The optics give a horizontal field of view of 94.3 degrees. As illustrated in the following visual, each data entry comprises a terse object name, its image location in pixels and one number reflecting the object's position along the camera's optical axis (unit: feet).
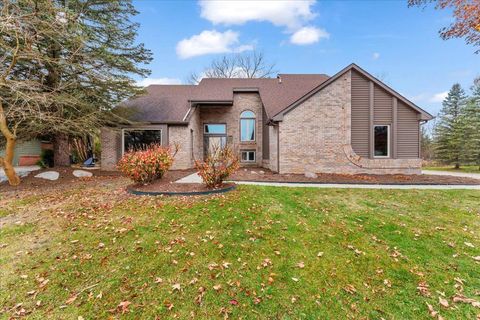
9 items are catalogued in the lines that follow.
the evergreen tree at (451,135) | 66.74
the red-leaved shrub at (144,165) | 24.16
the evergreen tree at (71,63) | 26.35
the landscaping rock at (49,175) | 32.42
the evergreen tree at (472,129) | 64.08
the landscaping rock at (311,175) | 34.50
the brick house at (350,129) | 37.81
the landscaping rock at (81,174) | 35.80
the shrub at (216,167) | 23.50
